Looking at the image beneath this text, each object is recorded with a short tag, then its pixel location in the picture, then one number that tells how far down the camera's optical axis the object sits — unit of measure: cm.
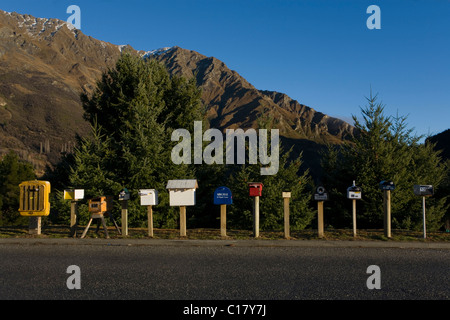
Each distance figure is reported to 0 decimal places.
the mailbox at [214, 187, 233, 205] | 1038
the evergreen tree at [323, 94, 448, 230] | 1406
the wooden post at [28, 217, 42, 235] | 1089
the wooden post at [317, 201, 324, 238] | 1017
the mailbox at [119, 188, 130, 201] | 1054
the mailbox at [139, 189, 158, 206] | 1067
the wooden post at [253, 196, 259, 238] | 1032
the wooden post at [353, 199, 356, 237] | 1018
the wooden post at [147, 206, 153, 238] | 1066
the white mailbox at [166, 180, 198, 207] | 1054
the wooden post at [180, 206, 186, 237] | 1053
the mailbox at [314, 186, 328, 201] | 1004
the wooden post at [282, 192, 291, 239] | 1016
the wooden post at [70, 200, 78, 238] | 1055
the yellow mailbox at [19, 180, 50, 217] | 1072
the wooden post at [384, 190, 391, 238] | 1011
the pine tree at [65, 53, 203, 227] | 1458
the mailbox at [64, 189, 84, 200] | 1059
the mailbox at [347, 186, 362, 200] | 1023
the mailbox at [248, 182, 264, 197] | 1033
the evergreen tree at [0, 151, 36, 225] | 3073
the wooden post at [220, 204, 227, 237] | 1044
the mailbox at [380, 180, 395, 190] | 1007
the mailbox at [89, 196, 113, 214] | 1035
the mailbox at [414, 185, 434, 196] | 989
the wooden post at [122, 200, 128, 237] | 1069
